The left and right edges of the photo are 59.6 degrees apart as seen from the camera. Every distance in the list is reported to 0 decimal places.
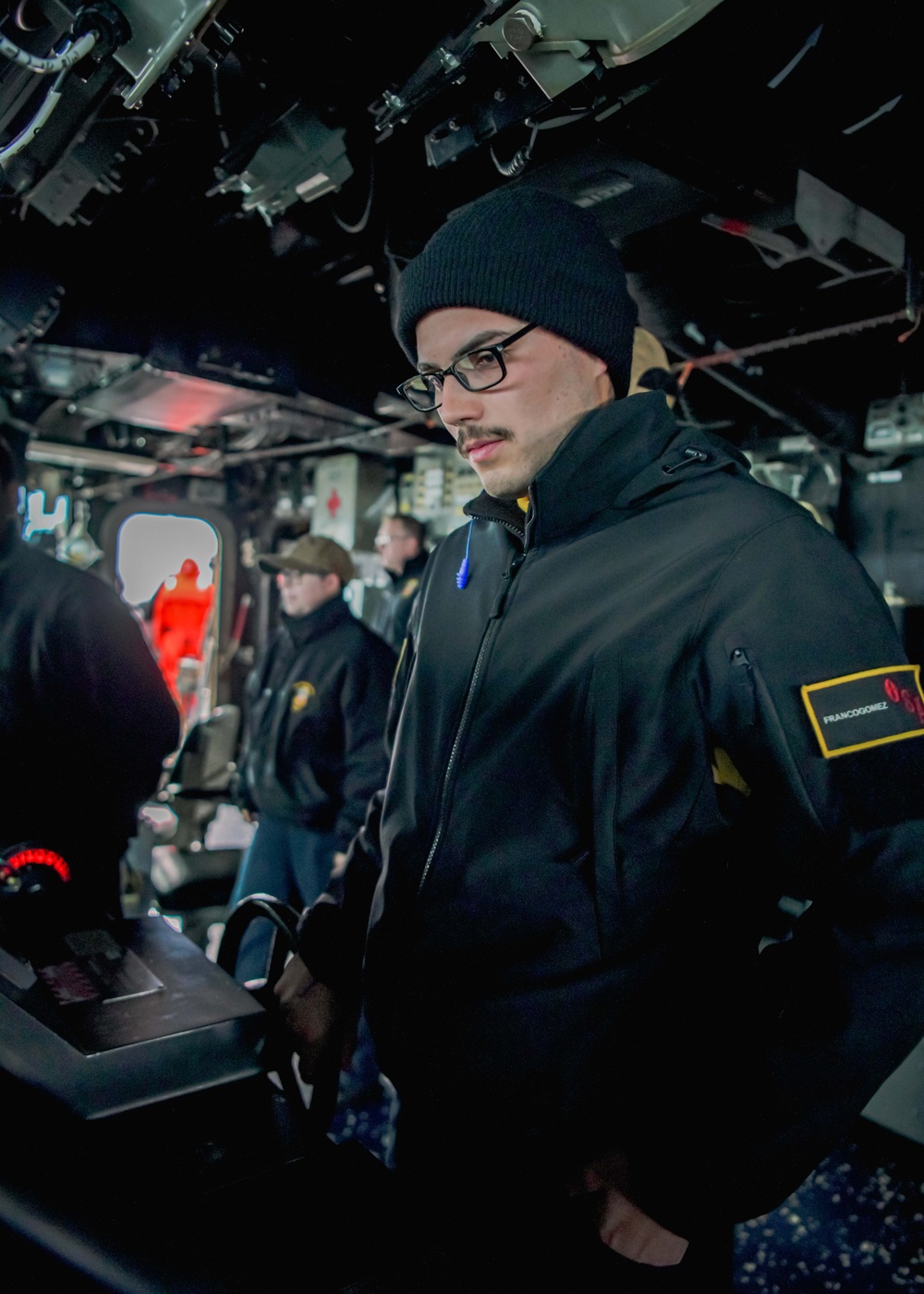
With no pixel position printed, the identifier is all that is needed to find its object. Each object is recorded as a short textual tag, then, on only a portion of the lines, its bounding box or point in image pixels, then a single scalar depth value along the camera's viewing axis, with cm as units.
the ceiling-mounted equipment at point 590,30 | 142
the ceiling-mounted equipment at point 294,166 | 219
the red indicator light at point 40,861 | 142
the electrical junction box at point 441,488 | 612
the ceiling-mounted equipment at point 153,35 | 158
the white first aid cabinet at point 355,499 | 685
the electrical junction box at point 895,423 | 398
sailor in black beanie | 92
